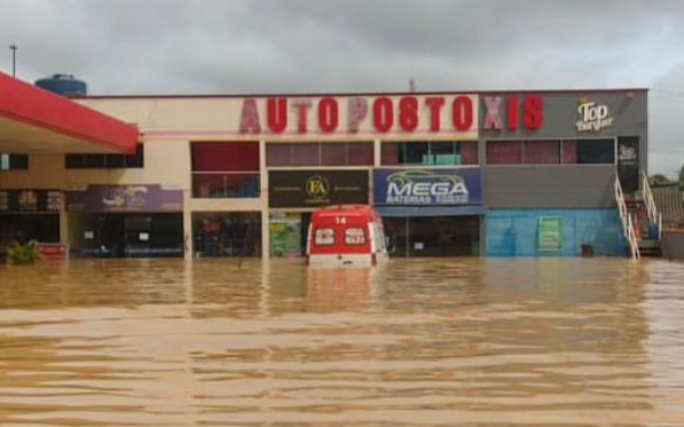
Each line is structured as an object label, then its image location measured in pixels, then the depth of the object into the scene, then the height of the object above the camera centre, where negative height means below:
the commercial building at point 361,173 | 42.78 +2.34
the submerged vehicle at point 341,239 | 29.91 -0.45
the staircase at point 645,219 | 40.75 +0.13
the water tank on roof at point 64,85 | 46.78 +7.05
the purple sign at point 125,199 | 42.81 +1.25
